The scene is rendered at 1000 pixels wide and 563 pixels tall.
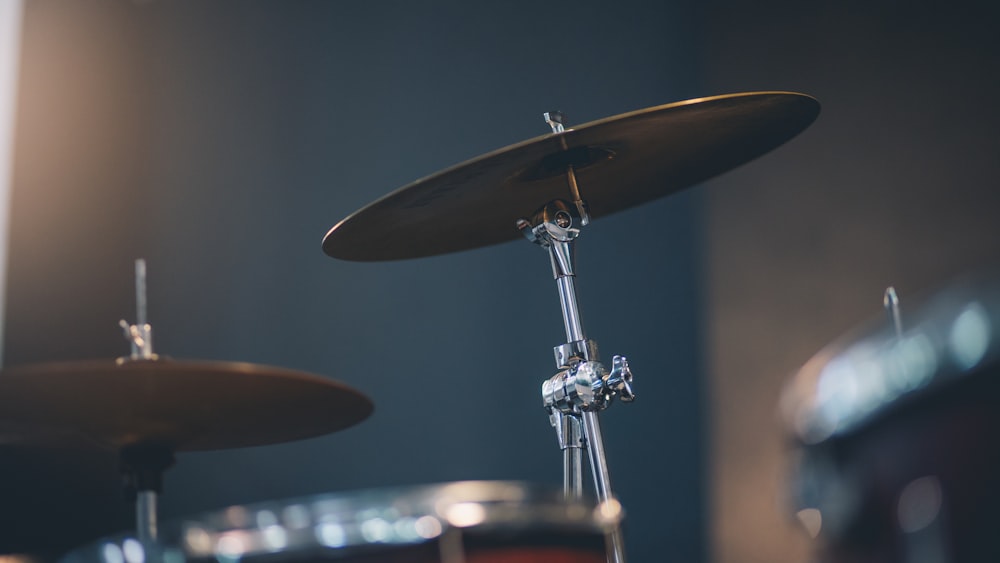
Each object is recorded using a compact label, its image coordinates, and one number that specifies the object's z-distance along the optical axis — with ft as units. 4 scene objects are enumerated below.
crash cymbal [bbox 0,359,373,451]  6.38
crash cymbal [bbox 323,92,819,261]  6.59
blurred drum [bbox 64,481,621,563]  5.84
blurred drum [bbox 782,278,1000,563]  4.75
